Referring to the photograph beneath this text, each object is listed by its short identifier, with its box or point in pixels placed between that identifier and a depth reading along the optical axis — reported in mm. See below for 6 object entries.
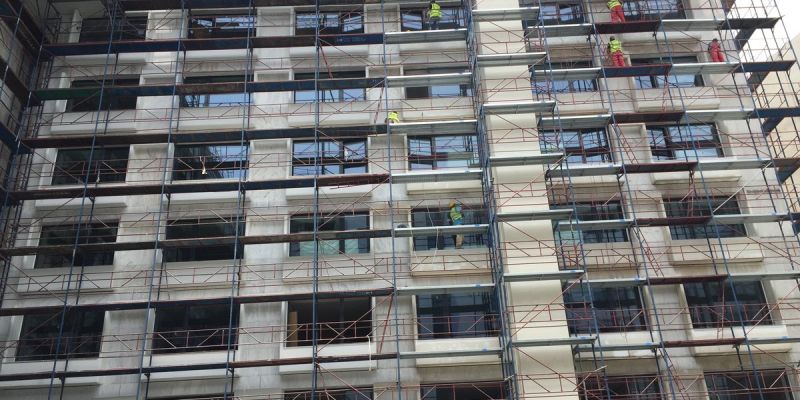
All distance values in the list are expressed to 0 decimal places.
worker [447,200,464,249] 22156
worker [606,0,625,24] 24953
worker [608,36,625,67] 24453
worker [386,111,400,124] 23219
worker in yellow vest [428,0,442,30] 24750
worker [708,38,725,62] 24625
